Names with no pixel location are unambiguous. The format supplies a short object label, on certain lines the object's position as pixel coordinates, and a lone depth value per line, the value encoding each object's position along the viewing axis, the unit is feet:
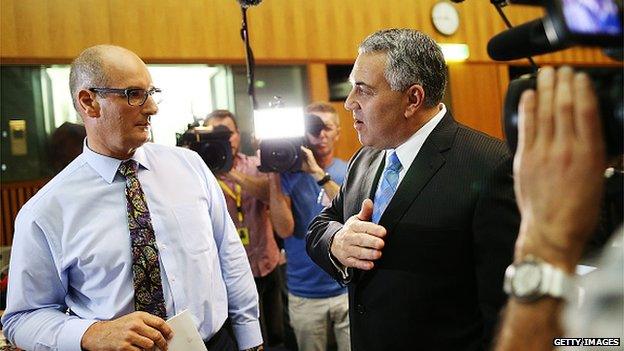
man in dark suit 4.27
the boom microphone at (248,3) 6.14
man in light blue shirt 5.11
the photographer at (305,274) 9.39
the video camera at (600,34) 1.80
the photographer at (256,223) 9.89
